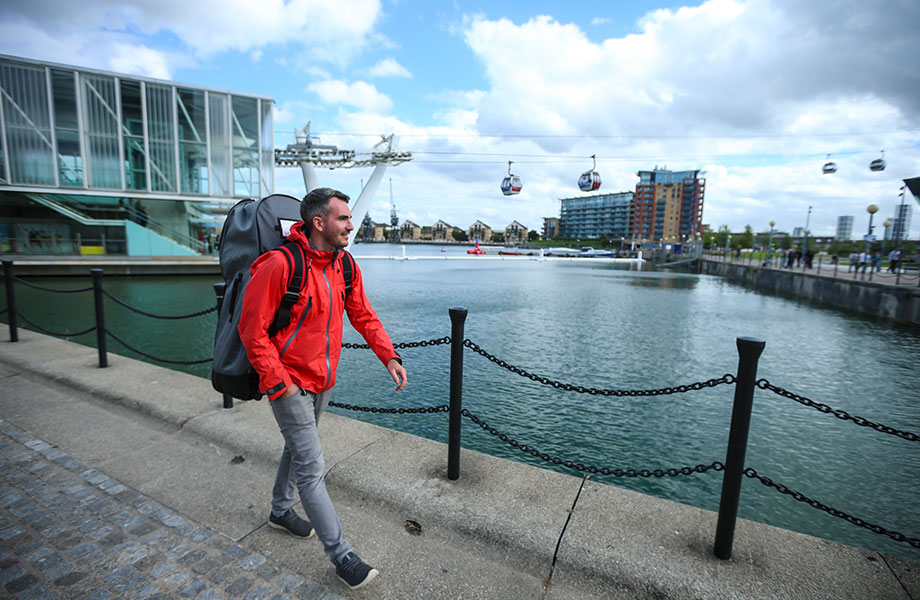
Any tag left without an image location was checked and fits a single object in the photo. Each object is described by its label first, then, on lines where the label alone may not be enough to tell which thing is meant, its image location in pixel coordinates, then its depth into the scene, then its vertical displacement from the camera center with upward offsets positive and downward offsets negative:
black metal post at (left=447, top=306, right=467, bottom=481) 3.19 -1.07
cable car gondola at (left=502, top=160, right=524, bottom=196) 35.88 +4.50
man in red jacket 2.06 -0.54
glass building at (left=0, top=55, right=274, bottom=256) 28.14 +4.89
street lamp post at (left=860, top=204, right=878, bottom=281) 28.68 +2.80
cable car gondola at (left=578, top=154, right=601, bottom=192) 35.22 +4.92
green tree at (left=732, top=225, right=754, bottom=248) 101.97 +2.34
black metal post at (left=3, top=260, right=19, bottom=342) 6.79 -1.20
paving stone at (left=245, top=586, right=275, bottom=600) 2.25 -1.79
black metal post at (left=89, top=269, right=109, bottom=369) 5.62 -1.17
